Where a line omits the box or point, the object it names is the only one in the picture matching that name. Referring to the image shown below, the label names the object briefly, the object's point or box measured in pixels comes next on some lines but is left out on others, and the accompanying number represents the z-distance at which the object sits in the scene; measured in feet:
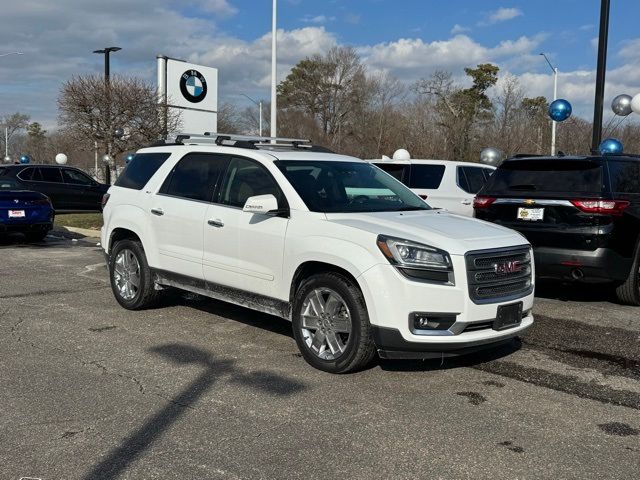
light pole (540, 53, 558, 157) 79.93
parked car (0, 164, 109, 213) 63.98
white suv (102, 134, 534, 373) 15.83
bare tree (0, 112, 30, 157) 294.05
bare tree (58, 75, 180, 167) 78.12
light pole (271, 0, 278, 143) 62.98
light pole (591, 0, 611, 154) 41.19
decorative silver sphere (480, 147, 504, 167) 60.18
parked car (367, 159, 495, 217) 37.42
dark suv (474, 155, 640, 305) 24.14
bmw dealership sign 55.36
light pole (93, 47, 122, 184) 79.30
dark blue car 42.60
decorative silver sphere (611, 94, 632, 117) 50.96
